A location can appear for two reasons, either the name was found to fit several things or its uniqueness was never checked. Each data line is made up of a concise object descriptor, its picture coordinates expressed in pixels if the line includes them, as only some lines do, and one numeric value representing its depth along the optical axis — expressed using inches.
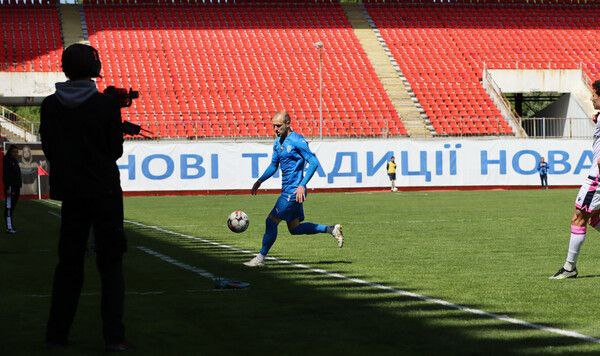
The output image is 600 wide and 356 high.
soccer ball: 721.0
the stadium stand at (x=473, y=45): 2057.1
